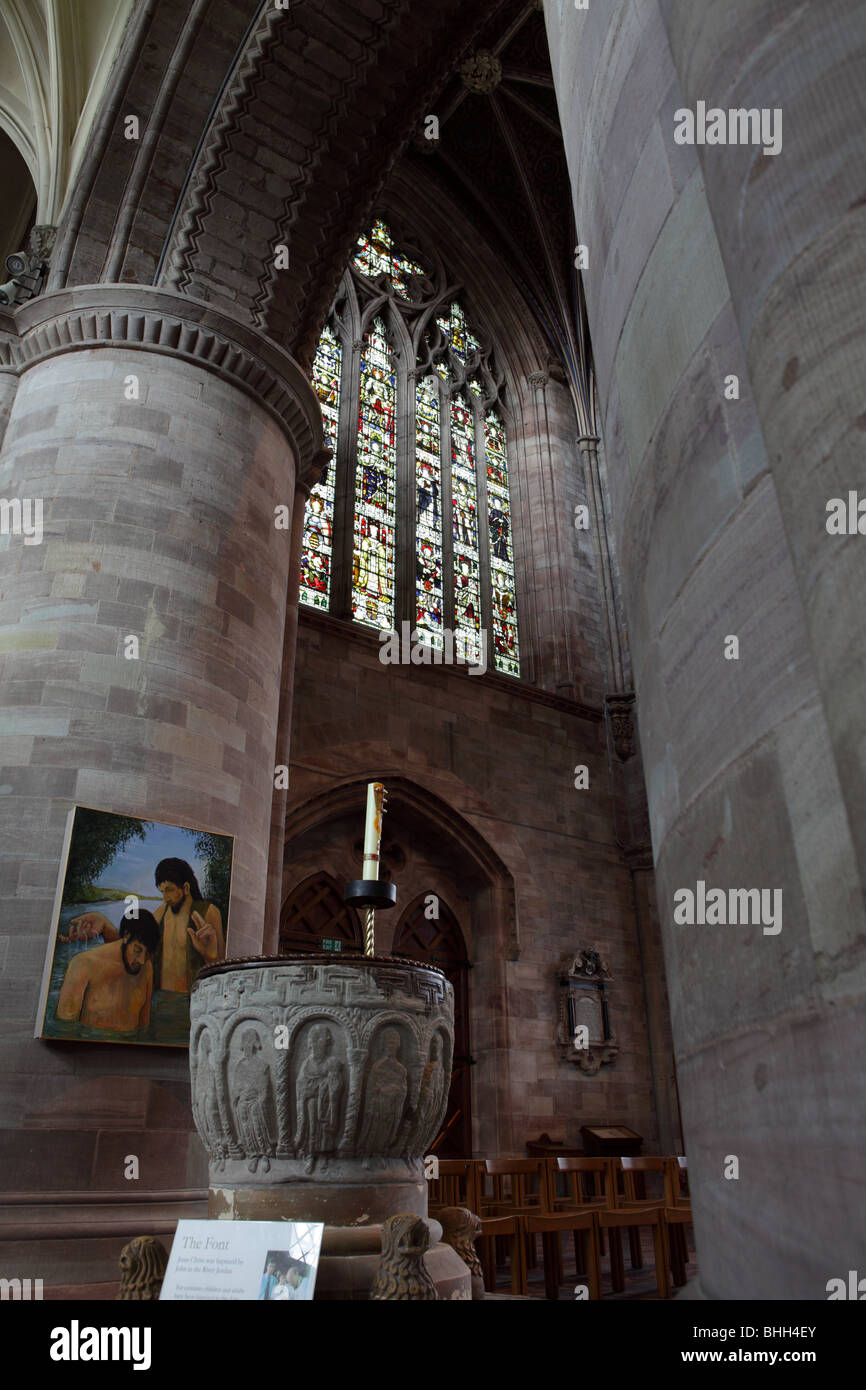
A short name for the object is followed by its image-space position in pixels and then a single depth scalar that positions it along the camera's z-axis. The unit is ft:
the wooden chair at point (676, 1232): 17.71
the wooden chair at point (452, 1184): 18.72
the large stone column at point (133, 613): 16.89
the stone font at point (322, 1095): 9.96
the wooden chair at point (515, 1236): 14.05
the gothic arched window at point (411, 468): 38.78
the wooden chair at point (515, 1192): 18.97
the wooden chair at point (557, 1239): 13.89
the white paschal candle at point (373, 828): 10.41
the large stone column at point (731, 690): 3.60
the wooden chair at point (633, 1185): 18.93
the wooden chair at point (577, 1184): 19.37
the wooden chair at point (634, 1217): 14.48
